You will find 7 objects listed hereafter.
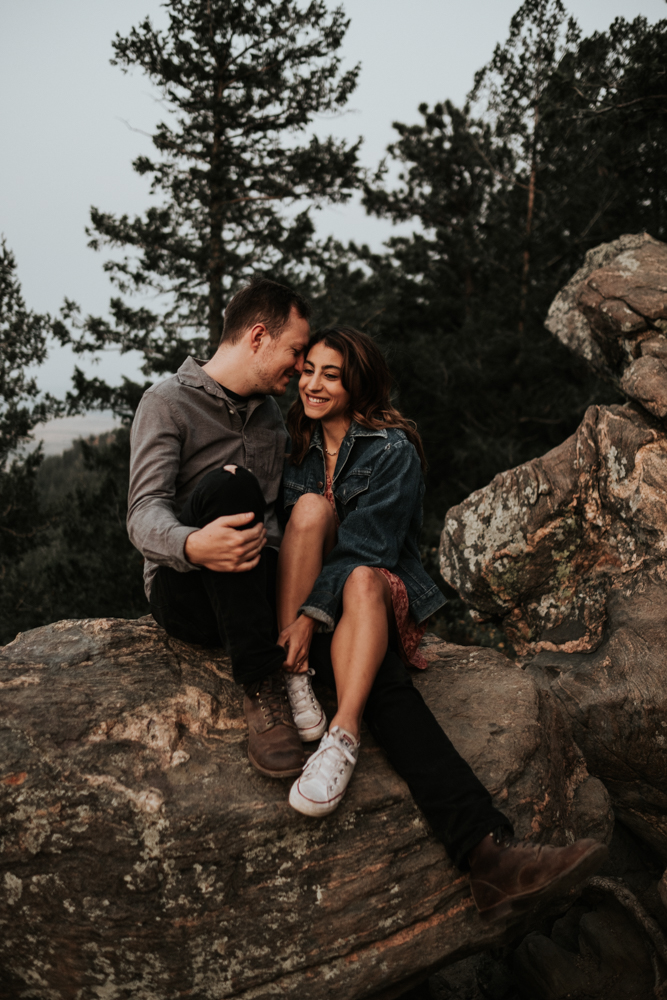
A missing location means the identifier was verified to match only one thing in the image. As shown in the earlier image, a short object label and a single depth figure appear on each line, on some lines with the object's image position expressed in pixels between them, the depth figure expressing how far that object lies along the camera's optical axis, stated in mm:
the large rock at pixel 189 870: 2215
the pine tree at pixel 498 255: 10570
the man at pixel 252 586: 2227
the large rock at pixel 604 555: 3689
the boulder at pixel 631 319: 4297
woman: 2434
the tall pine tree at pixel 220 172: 9250
